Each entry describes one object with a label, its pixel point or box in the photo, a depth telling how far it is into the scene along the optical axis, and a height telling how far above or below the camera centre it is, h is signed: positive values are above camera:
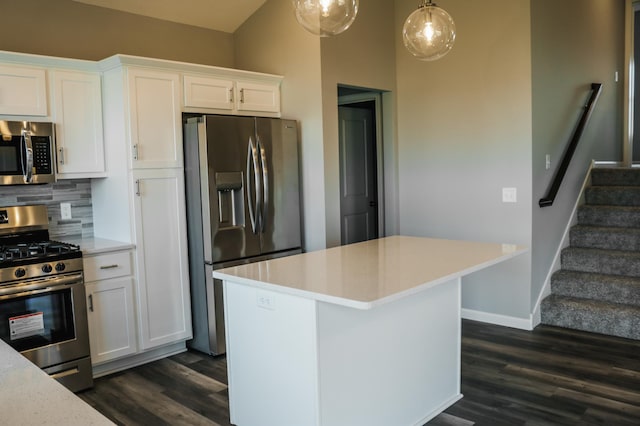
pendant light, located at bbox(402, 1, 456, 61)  2.79 +0.79
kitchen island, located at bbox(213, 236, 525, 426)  2.24 -0.73
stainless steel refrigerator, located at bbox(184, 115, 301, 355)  3.79 -0.11
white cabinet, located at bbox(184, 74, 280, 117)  3.95 +0.72
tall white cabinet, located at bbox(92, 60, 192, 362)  3.64 -0.02
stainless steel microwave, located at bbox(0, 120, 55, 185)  3.33 +0.26
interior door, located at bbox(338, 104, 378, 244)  5.48 +0.07
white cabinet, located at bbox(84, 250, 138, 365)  3.44 -0.77
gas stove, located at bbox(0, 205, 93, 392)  3.06 -0.70
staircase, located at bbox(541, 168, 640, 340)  4.15 -0.79
